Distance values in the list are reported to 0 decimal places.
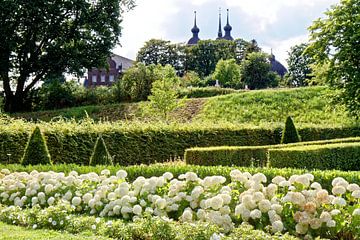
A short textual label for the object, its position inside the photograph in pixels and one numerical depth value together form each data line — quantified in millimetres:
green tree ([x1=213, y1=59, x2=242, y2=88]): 53594
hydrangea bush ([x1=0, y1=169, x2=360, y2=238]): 5086
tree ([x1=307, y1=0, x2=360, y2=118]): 14914
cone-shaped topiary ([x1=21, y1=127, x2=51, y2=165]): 11094
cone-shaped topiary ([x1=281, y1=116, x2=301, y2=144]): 16188
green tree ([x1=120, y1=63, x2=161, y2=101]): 31234
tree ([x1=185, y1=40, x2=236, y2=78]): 70625
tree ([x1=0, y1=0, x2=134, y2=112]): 29250
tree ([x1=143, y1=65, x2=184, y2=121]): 24203
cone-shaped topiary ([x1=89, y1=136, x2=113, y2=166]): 11155
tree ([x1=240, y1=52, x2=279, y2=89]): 57544
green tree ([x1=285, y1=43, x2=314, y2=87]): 64938
